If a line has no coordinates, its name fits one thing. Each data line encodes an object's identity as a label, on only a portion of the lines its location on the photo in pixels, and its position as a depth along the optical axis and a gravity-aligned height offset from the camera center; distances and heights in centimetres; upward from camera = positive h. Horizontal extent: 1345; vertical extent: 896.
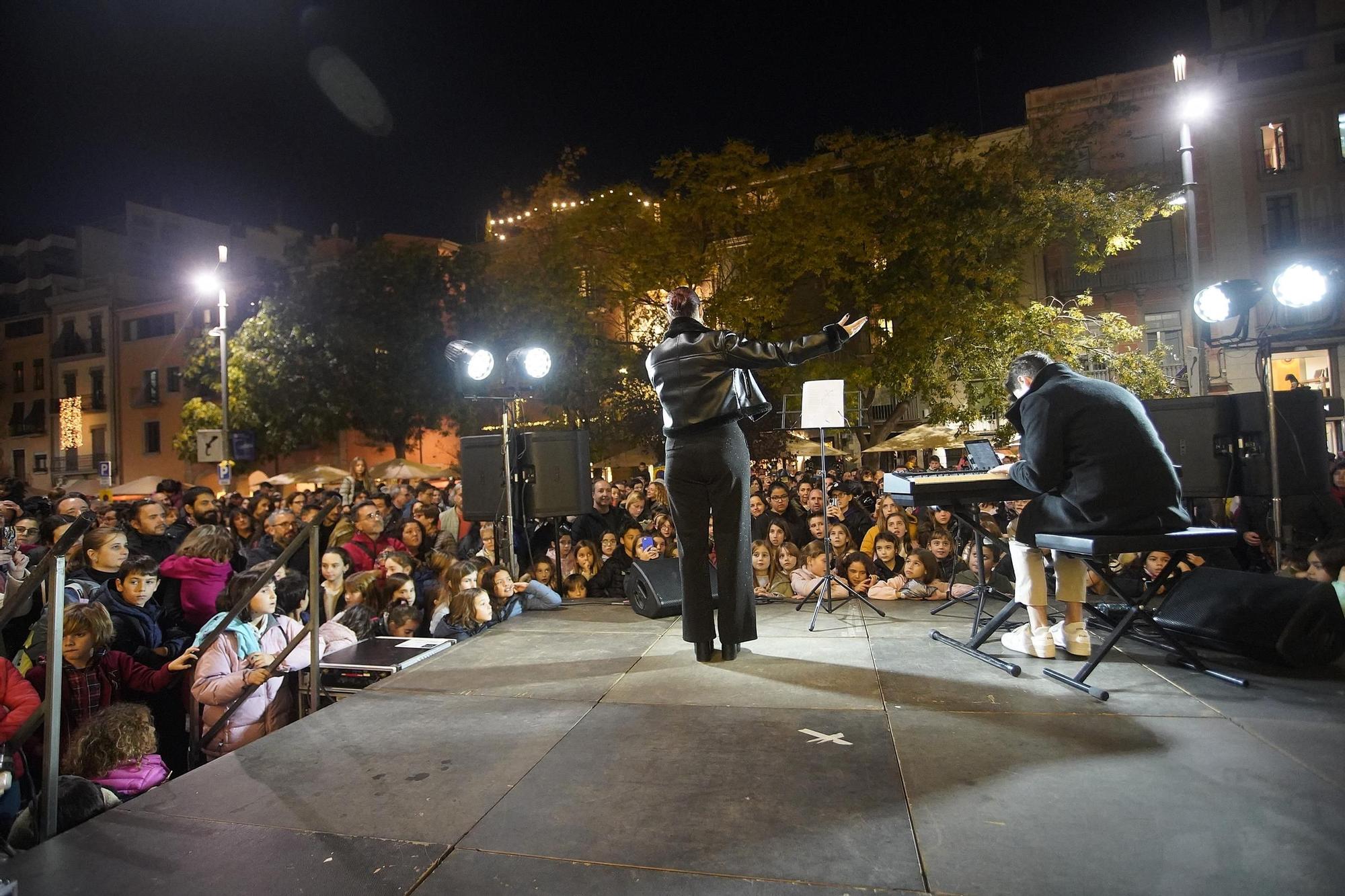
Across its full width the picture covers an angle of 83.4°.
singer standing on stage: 373 +2
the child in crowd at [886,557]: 638 -84
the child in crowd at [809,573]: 612 -93
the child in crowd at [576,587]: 650 -99
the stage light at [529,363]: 642 +96
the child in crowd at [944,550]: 658 -83
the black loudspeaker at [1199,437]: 553 +5
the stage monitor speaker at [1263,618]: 336 -83
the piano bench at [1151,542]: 316 -41
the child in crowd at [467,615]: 523 -96
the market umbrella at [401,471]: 2038 +30
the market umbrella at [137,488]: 2023 +17
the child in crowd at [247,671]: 371 -92
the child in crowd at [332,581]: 595 -77
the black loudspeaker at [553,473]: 690 +2
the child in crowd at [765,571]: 647 -94
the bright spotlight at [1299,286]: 569 +115
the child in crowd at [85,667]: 354 -83
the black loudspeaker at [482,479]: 693 -1
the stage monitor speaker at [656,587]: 515 -83
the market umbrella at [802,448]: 1877 +37
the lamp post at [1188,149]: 887 +350
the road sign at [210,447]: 1385 +81
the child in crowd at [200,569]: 482 -51
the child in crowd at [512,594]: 570 -90
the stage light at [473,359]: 666 +106
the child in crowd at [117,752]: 308 -106
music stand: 494 +35
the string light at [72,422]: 3409 +342
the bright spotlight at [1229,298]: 598 +116
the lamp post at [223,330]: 1500 +333
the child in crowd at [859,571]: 610 -92
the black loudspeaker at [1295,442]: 546 -2
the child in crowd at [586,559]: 705 -81
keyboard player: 327 -11
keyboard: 380 -17
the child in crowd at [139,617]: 419 -71
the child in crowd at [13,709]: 294 -84
